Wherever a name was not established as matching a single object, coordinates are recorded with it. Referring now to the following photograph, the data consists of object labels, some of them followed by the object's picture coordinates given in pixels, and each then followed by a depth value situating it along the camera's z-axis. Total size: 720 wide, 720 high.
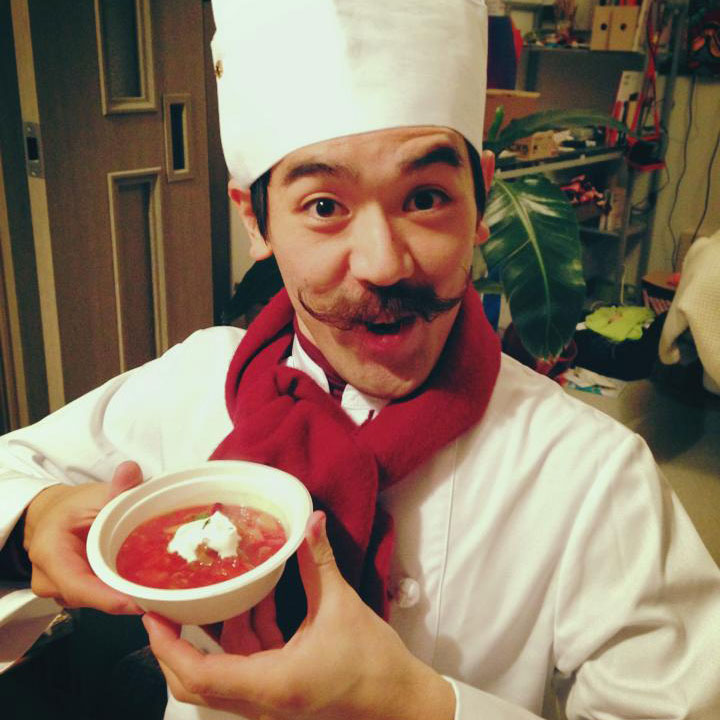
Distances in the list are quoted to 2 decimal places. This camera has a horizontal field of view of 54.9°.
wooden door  1.87
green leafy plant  1.61
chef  0.75
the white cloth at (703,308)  2.48
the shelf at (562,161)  3.00
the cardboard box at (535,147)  3.14
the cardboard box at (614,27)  3.67
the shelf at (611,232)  4.36
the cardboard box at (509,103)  2.62
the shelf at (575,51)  3.89
